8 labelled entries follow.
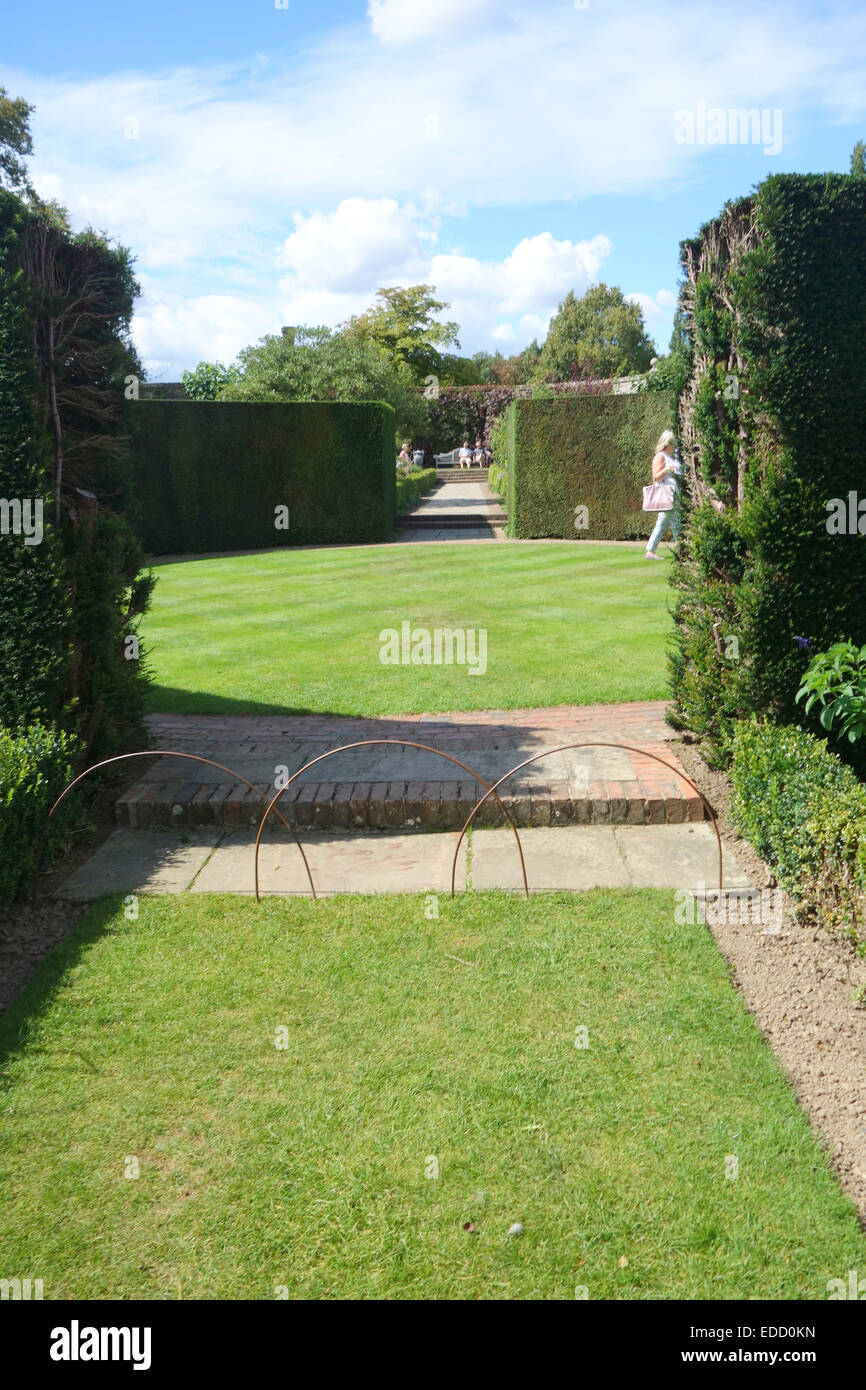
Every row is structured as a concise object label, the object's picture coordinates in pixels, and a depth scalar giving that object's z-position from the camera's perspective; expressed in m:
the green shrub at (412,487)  27.03
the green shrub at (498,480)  26.60
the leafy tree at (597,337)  64.94
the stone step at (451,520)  24.62
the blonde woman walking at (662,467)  13.42
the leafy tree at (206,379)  41.84
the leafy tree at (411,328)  54.28
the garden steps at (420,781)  5.94
